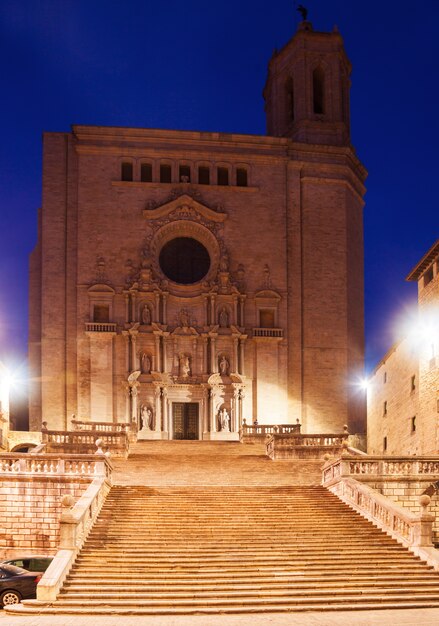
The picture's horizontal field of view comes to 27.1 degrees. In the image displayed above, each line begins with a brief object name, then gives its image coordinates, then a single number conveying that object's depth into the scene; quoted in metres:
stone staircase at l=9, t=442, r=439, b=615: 17.58
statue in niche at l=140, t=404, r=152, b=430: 40.66
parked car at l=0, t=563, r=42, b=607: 19.31
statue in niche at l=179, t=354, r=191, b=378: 41.59
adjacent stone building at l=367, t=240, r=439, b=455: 33.16
